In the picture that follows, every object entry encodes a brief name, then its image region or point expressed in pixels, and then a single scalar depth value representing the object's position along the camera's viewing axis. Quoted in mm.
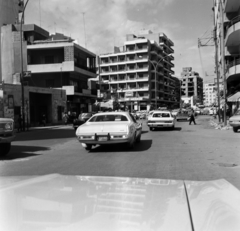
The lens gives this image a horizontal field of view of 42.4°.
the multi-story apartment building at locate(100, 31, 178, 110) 84000
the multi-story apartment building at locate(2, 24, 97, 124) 42938
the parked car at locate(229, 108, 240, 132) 19977
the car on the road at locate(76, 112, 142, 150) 10766
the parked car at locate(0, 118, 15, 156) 10048
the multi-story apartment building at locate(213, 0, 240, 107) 31016
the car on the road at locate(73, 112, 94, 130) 26325
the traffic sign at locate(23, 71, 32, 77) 25161
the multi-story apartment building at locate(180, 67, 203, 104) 150750
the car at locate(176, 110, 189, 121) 41281
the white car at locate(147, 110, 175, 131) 22609
